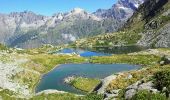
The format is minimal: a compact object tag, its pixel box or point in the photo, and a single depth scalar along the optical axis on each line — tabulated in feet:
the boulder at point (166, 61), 82.04
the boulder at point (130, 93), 47.15
